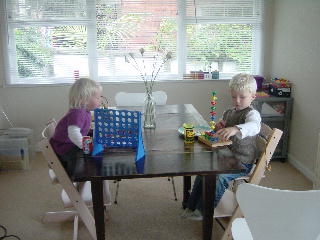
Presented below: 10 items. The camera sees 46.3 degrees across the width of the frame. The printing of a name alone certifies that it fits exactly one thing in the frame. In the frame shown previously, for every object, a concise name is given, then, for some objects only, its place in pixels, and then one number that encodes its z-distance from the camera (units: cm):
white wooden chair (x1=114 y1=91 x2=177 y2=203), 336
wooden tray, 206
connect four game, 195
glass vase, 250
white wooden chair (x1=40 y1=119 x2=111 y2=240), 202
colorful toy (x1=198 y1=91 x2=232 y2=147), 207
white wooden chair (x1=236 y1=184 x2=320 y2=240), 132
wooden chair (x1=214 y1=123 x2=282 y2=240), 206
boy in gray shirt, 216
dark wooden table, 177
